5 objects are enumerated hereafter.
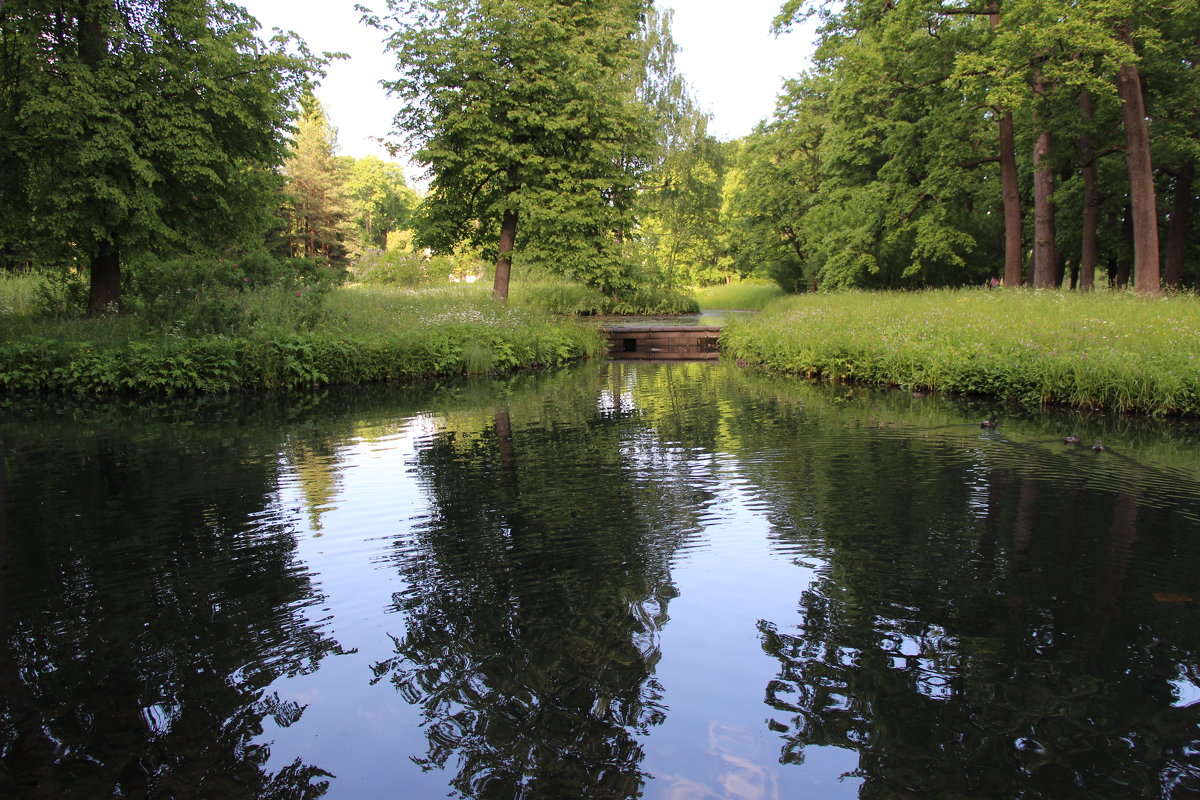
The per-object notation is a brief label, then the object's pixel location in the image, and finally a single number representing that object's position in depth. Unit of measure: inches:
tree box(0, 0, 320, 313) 511.2
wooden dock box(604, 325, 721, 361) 957.2
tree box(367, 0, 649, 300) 769.6
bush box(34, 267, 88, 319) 611.5
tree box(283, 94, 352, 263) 2092.8
